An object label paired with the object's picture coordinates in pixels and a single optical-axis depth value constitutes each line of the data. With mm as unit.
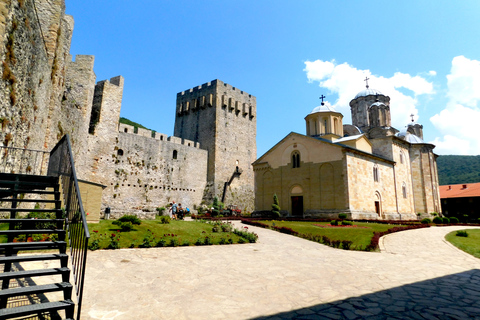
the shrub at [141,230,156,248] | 10250
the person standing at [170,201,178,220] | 21947
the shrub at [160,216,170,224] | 15414
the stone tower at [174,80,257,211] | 35781
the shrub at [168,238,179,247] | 10938
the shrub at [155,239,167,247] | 10677
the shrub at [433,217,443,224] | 26759
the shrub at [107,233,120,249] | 9444
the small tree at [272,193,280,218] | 26344
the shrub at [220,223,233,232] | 15336
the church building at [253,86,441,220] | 25375
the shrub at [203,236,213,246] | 11825
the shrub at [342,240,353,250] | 12180
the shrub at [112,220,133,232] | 11969
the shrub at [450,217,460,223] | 26619
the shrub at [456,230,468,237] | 15055
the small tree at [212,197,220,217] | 32156
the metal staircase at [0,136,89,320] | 3588
